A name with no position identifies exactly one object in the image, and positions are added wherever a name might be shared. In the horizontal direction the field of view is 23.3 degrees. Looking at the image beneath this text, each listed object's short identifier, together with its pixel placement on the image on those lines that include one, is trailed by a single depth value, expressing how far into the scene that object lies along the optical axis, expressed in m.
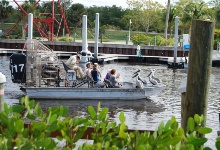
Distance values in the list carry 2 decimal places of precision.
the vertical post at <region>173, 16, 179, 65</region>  37.51
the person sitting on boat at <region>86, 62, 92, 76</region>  19.30
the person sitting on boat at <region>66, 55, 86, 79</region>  19.19
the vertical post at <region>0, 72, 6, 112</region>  6.49
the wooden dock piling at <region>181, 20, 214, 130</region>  6.09
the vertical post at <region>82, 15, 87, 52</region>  33.38
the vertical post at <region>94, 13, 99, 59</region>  38.38
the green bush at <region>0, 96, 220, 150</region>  3.29
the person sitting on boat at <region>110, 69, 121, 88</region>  19.06
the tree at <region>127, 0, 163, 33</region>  74.12
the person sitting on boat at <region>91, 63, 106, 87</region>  19.17
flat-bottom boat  18.88
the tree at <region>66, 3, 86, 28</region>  69.25
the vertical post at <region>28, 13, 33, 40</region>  32.50
